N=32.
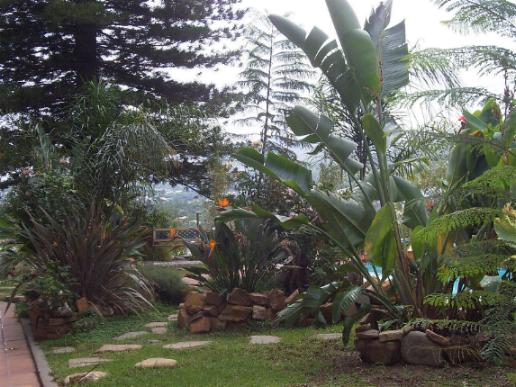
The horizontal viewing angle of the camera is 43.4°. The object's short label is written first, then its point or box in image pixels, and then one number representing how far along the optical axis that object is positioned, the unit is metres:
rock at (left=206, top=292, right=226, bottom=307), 7.69
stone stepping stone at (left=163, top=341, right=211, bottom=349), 6.71
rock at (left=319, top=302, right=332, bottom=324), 7.41
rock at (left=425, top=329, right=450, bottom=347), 5.24
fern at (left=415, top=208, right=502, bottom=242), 4.05
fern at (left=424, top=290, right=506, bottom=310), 4.03
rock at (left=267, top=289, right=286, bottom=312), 7.76
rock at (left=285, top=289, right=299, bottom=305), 7.69
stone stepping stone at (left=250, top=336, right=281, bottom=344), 6.86
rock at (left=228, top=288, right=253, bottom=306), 7.70
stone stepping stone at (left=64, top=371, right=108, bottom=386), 5.29
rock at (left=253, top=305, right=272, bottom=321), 7.65
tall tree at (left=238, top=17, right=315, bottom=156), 17.78
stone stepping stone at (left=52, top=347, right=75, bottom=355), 6.75
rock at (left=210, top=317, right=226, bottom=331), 7.64
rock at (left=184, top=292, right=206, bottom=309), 7.78
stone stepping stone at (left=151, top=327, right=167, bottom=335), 7.63
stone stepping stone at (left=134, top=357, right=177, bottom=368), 5.78
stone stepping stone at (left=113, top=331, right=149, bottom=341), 7.38
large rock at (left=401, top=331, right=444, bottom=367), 5.22
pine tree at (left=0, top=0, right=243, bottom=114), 16.77
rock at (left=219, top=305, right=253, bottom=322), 7.66
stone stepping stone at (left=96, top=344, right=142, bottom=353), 6.72
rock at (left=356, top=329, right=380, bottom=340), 5.48
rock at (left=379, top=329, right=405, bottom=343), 5.43
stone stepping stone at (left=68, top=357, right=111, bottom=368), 6.00
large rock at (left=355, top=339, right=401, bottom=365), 5.43
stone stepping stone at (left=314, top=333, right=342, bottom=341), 6.81
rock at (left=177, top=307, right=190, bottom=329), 7.72
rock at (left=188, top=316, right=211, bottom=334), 7.57
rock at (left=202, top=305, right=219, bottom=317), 7.66
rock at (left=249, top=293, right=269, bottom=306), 7.75
